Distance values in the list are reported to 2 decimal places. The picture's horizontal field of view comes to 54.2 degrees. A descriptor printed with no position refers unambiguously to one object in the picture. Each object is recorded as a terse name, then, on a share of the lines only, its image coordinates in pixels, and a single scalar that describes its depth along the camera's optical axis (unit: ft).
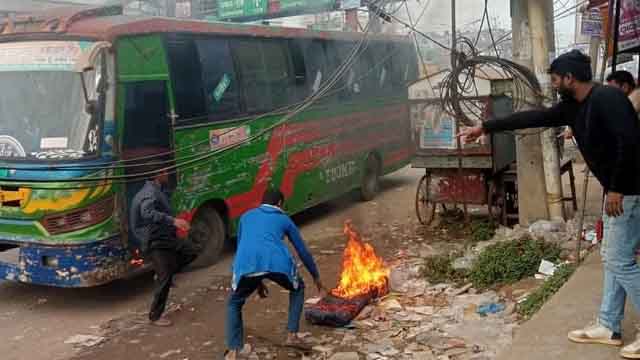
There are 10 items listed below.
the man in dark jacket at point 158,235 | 19.44
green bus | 20.07
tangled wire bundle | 22.90
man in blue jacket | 15.48
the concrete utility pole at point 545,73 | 24.81
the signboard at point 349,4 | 51.09
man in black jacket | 11.29
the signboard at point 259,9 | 68.18
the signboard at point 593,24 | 30.55
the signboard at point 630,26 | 24.23
